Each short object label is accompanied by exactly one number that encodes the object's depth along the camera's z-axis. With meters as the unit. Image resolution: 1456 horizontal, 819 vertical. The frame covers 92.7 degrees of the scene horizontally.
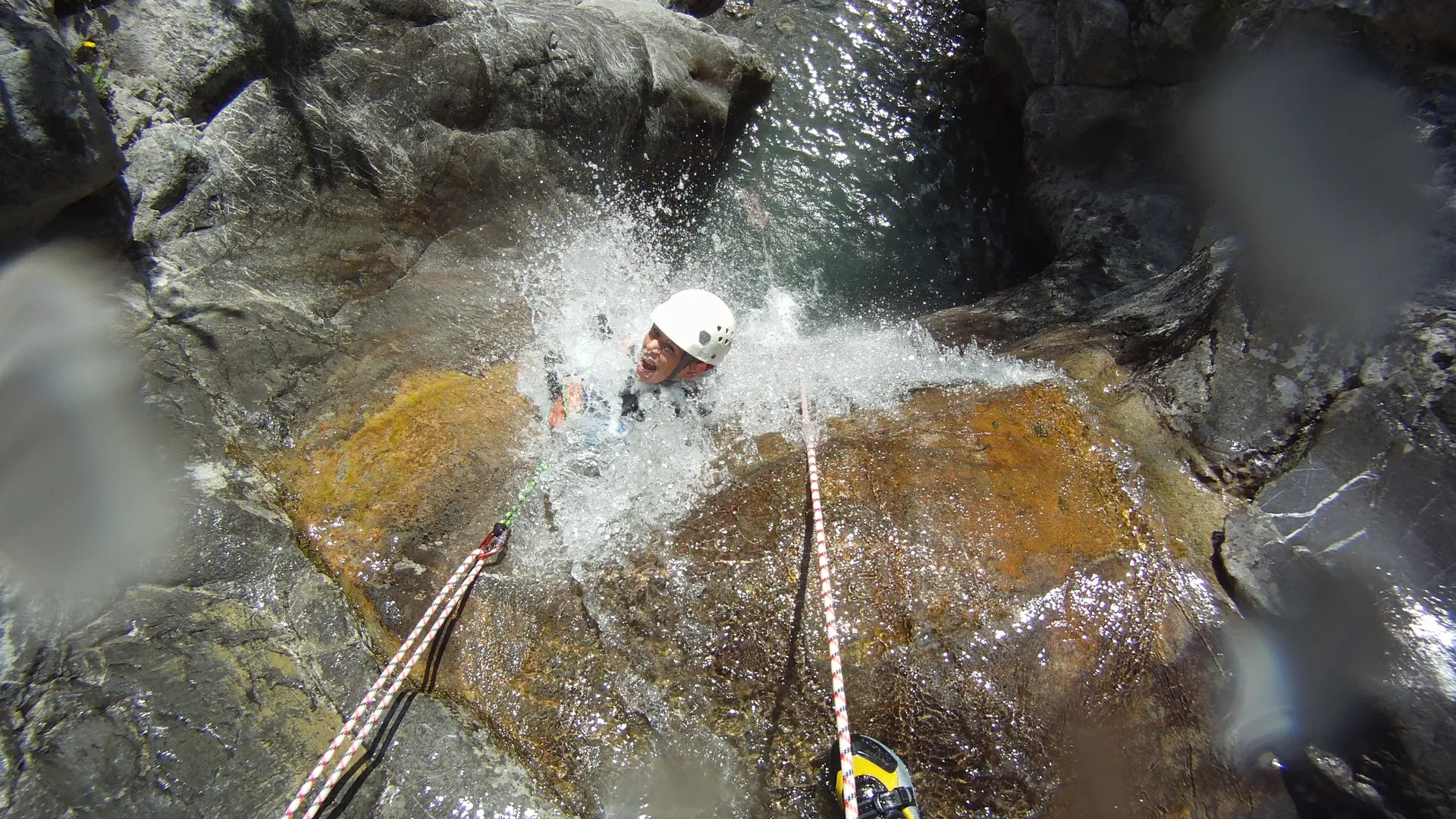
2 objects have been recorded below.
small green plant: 3.50
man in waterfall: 3.76
